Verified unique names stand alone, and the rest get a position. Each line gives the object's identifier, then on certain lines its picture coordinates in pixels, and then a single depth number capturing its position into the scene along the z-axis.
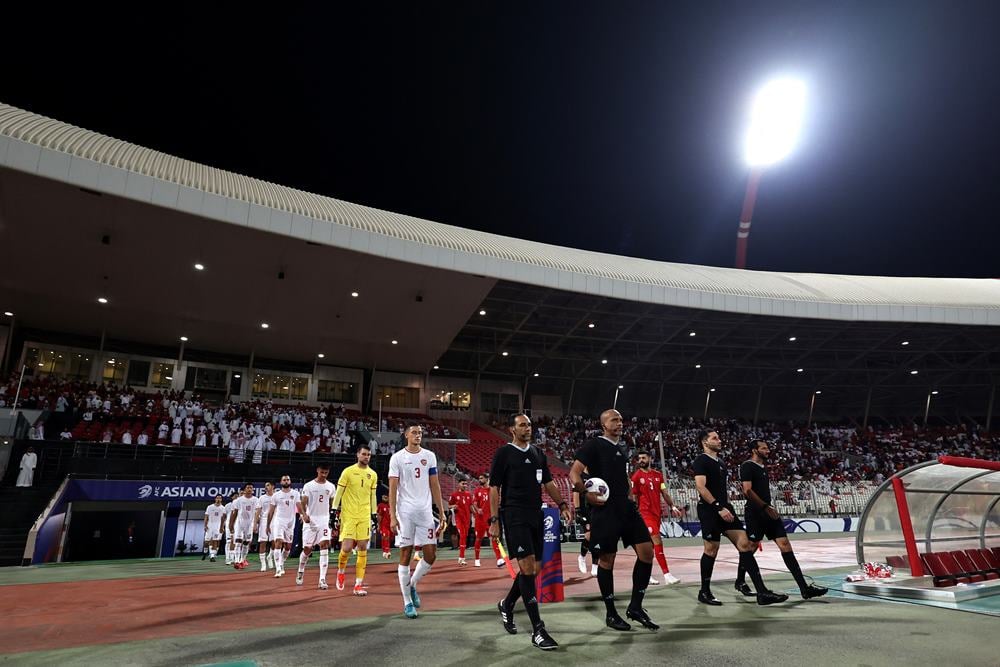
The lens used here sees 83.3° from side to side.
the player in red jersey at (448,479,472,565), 15.06
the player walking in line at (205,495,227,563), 17.34
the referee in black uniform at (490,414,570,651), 5.27
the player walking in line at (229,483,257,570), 13.94
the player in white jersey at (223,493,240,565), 15.14
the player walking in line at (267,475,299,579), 12.03
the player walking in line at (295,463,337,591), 10.19
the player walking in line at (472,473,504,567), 14.84
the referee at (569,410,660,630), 5.50
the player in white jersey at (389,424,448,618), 6.59
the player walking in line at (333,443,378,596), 8.55
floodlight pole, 52.84
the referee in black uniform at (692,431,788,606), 6.92
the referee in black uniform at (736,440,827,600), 7.03
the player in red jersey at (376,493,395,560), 16.47
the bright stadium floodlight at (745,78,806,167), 37.38
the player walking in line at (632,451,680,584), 10.42
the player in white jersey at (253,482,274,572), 12.75
